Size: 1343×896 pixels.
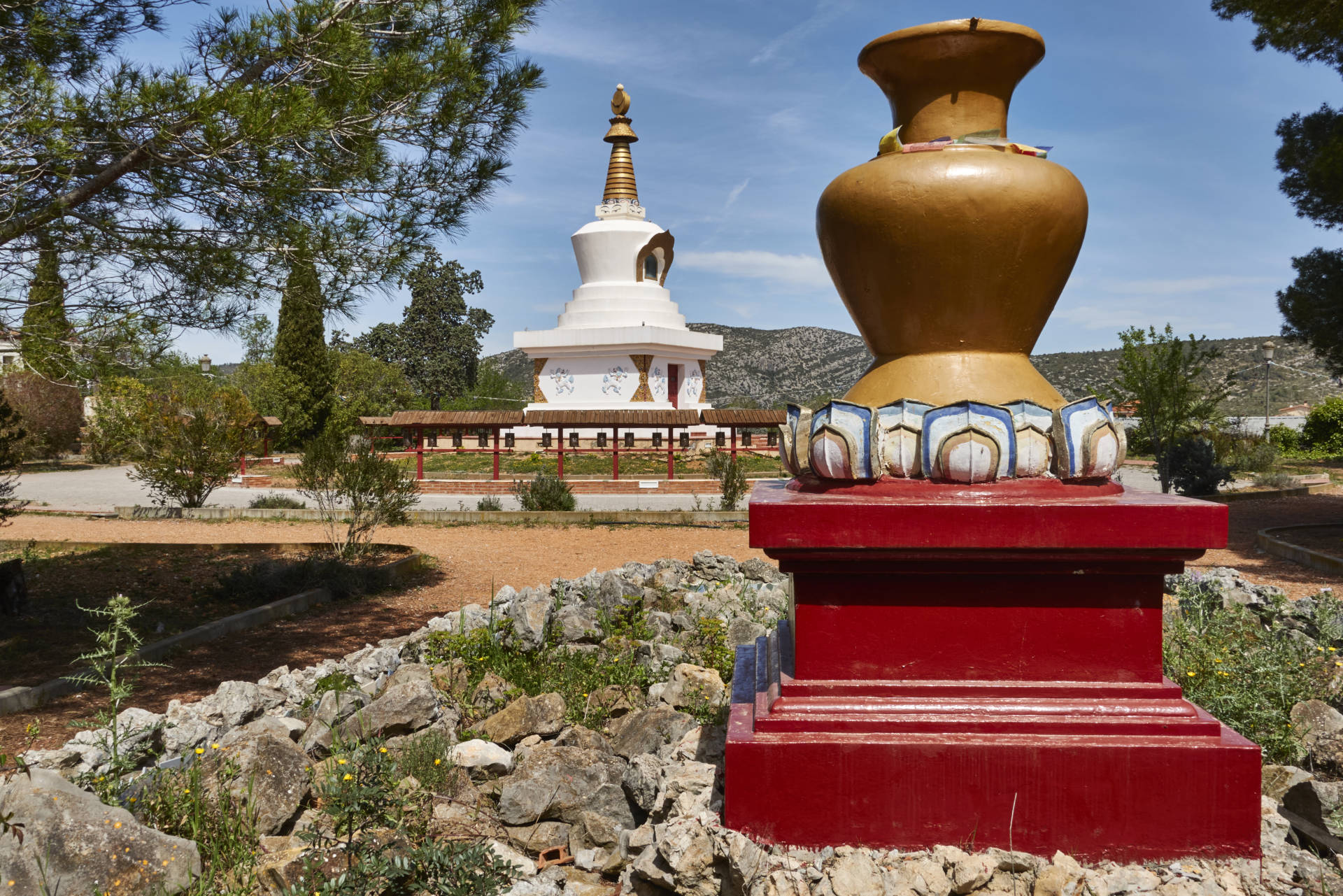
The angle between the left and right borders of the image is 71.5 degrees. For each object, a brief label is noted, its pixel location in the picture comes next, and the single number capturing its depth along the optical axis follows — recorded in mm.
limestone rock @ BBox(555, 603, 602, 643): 5984
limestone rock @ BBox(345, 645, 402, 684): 5484
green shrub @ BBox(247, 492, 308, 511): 17312
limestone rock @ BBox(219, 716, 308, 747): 3993
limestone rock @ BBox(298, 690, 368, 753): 4184
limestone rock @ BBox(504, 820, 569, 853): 3451
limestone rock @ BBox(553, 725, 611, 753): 4176
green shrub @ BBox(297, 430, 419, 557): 11672
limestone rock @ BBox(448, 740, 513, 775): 4012
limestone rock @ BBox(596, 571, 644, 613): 6812
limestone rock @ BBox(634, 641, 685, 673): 5383
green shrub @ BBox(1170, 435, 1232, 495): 18266
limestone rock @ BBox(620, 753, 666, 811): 3416
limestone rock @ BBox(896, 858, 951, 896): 2723
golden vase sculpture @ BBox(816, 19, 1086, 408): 3164
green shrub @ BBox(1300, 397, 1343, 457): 31156
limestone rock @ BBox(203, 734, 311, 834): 3465
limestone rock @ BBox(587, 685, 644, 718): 4824
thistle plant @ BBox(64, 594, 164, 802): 3508
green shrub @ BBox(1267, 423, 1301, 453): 32594
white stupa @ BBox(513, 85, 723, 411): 27641
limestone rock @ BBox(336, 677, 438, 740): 4238
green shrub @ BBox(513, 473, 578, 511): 16359
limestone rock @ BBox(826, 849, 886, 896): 2725
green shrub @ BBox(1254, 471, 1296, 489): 20809
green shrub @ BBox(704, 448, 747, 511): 16531
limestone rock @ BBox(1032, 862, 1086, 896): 2686
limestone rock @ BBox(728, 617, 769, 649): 5891
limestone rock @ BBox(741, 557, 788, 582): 8469
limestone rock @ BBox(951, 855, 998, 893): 2711
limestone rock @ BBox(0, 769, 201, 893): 2846
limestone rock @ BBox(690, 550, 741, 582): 8547
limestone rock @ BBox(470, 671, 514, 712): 4957
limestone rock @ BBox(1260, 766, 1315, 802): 3277
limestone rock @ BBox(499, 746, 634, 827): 3549
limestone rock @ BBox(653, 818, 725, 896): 2869
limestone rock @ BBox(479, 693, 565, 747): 4375
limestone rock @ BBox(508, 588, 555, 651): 5875
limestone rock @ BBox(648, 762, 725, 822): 3094
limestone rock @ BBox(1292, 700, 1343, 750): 3721
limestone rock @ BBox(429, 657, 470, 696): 5203
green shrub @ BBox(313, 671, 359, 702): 5102
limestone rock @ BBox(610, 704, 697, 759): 4172
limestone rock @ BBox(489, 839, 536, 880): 3211
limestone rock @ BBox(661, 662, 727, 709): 4750
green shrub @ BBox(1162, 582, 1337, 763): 3797
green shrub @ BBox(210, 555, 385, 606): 9328
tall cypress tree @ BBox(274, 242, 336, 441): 31078
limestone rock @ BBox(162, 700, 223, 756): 4238
